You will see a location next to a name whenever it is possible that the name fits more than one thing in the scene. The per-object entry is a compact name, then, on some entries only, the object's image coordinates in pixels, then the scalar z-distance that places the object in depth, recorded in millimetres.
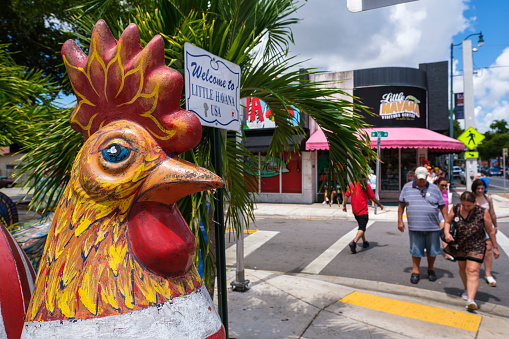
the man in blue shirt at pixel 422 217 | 5273
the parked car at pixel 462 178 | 30291
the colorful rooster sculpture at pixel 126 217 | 1006
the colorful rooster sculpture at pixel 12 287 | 1249
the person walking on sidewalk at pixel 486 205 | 5010
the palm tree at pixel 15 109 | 3486
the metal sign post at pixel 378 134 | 11448
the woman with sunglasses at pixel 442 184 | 7321
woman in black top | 4414
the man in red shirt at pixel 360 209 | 7285
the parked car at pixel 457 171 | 38969
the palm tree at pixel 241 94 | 2361
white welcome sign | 1926
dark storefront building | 14250
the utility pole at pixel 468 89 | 13930
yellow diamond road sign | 12453
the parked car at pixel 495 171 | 54412
